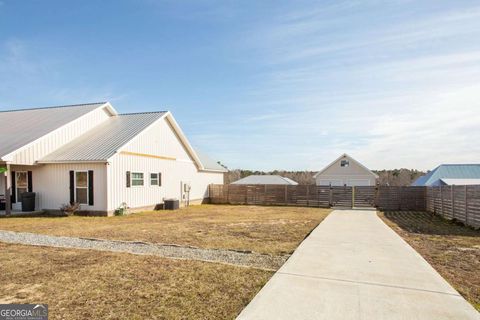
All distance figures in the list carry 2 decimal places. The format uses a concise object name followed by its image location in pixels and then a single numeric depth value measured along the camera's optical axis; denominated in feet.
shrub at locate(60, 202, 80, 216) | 50.16
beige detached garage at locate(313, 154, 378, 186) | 118.32
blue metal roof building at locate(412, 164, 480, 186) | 108.68
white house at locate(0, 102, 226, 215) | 51.16
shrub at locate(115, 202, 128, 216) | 51.93
